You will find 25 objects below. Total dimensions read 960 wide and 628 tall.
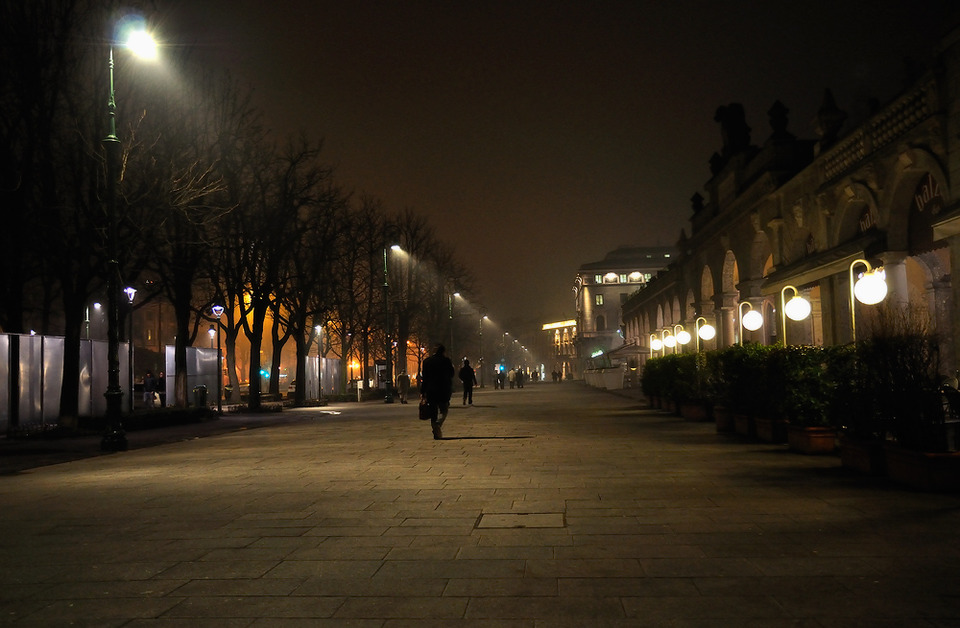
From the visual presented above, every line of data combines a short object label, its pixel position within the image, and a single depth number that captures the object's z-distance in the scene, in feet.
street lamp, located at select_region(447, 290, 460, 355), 206.28
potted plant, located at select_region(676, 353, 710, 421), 70.33
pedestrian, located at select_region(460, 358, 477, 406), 101.76
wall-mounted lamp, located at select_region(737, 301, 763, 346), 73.14
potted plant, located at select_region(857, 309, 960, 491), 28.27
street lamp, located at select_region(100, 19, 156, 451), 56.34
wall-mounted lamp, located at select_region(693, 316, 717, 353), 92.17
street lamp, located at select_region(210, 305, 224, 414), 116.20
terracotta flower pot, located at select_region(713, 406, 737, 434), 55.83
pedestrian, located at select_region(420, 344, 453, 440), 56.80
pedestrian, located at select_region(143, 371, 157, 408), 128.88
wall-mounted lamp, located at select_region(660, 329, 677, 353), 125.29
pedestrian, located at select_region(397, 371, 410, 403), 144.25
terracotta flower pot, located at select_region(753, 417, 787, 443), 47.32
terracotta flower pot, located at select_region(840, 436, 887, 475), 32.58
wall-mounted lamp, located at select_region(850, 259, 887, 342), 41.57
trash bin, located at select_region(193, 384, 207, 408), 101.91
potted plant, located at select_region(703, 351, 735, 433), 56.13
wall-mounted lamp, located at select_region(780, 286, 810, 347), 54.03
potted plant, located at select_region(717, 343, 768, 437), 49.42
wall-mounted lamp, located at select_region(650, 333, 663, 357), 148.68
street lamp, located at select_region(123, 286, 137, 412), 93.91
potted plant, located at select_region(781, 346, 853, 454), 40.57
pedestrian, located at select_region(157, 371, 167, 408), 120.94
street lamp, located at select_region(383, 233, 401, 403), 140.95
